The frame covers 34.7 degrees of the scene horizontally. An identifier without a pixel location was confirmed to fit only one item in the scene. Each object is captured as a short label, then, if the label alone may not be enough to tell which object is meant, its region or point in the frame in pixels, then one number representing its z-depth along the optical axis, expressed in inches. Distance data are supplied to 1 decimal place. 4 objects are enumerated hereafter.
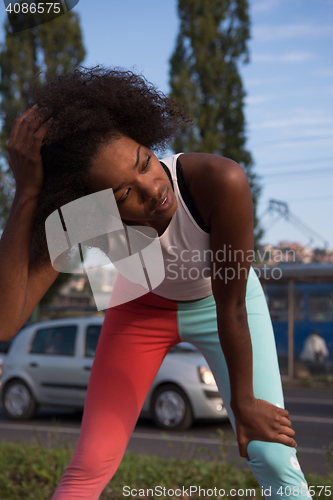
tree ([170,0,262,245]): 745.6
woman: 65.1
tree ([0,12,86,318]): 721.0
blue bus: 629.0
